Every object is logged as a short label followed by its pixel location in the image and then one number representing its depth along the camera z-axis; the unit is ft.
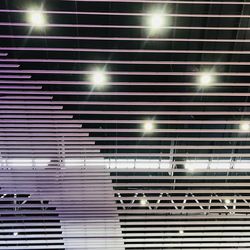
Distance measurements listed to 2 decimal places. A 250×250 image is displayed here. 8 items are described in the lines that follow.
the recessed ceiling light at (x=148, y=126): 19.38
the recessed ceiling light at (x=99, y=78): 17.52
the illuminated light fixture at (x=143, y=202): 22.72
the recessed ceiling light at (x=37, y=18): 15.55
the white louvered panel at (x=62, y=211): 20.75
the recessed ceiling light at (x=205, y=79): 17.83
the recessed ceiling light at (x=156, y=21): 15.87
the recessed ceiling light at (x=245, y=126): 19.84
